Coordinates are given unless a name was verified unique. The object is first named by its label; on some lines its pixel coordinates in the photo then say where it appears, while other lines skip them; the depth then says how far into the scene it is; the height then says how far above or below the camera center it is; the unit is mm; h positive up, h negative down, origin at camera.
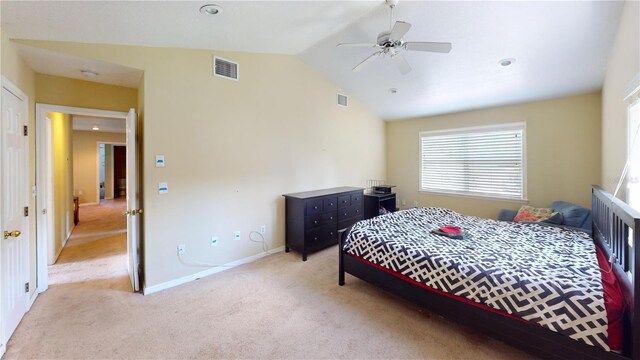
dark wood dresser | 3865 -656
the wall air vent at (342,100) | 5133 +1498
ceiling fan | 2445 +1296
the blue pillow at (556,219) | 3703 -623
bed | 1535 -758
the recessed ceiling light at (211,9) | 2333 +1515
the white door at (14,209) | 2094 -283
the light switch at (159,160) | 2959 +173
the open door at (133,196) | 2854 -227
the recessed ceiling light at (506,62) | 3367 +1488
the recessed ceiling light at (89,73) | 2881 +1153
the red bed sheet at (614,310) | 1476 -778
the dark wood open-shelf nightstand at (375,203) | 5320 -579
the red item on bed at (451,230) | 2818 -597
